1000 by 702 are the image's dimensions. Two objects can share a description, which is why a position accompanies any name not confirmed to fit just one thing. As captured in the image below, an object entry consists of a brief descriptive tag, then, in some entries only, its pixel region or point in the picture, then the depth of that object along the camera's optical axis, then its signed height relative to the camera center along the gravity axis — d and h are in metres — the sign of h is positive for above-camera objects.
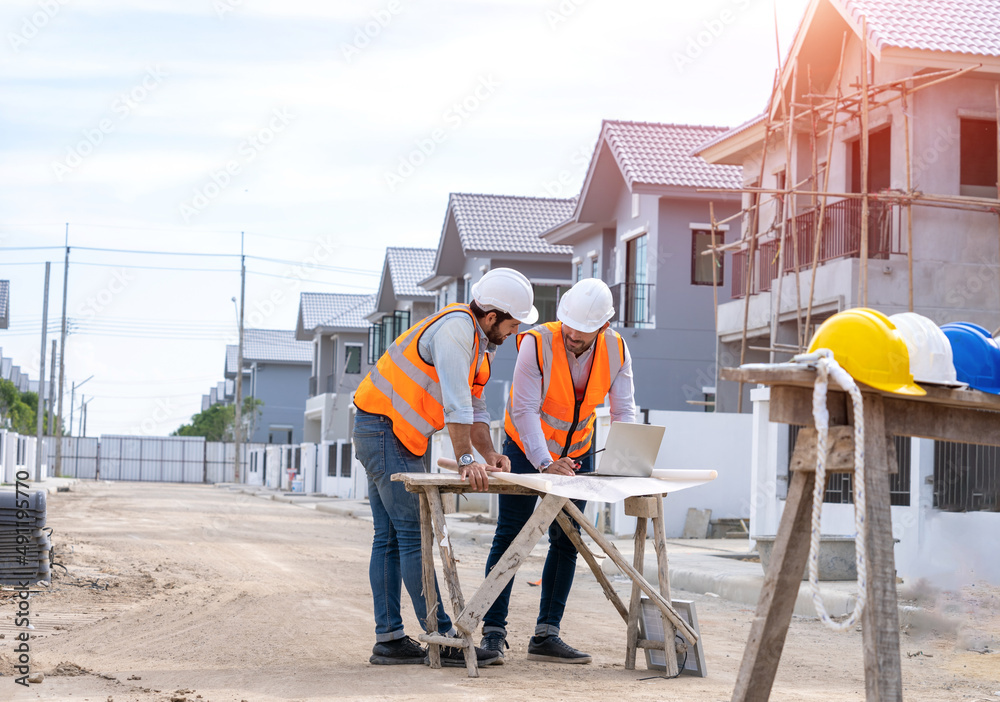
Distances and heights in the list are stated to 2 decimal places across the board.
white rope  3.44 -0.03
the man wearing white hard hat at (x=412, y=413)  6.07 +0.08
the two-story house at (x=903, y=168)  16.44 +4.18
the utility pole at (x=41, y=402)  44.40 +0.63
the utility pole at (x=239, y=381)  54.25 +2.00
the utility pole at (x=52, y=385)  53.19 +1.50
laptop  6.01 -0.09
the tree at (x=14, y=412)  46.65 +0.24
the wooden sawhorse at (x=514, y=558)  5.70 -0.65
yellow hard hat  3.57 +0.28
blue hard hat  3.87 +0.28
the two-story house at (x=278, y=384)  69.88 +2.47
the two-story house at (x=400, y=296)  43.50 +5.05
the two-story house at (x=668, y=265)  25.00 +3.76
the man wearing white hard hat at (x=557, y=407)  6.23 +0.14
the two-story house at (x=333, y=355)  50.03 +3.34
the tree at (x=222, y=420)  65.38 +0.13
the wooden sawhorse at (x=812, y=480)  3.52 -0.13
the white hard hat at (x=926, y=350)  3.66 +0.30
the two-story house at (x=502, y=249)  32.38 +5.32
